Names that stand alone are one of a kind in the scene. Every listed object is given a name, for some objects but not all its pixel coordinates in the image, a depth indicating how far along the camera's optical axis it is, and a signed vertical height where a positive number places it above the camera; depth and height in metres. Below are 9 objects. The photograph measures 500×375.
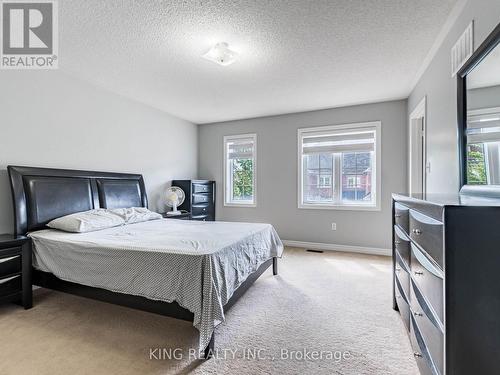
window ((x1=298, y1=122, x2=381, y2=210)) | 4.03 +0.37
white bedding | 1.60 -0.58
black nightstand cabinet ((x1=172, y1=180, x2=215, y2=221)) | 4.48 -0.21
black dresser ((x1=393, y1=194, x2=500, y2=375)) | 0.78 -0.33
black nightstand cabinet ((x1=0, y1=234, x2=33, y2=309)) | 2.09 -0.74
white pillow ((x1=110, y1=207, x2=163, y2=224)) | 3.01 -0.35
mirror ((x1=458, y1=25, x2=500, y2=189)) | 1.31 +0.44
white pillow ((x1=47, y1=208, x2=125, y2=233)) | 2.46 -0.36
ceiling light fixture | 2.31 +1.30
